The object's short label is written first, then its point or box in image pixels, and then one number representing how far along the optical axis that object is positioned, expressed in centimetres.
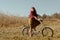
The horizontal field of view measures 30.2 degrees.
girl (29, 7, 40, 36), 628
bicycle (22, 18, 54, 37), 657
